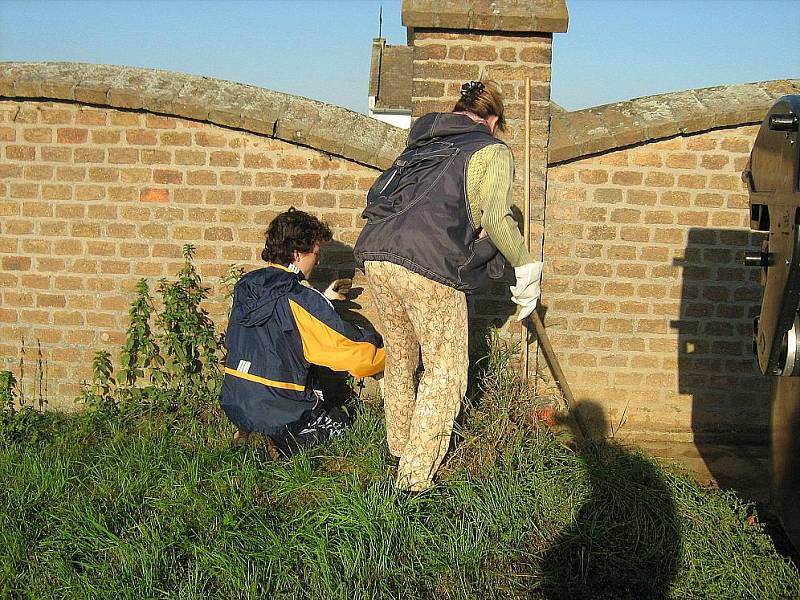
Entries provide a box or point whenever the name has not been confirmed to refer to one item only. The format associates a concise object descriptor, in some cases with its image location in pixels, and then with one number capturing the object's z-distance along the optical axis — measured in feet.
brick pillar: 15.42
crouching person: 14.20
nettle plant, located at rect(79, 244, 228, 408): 16.66
